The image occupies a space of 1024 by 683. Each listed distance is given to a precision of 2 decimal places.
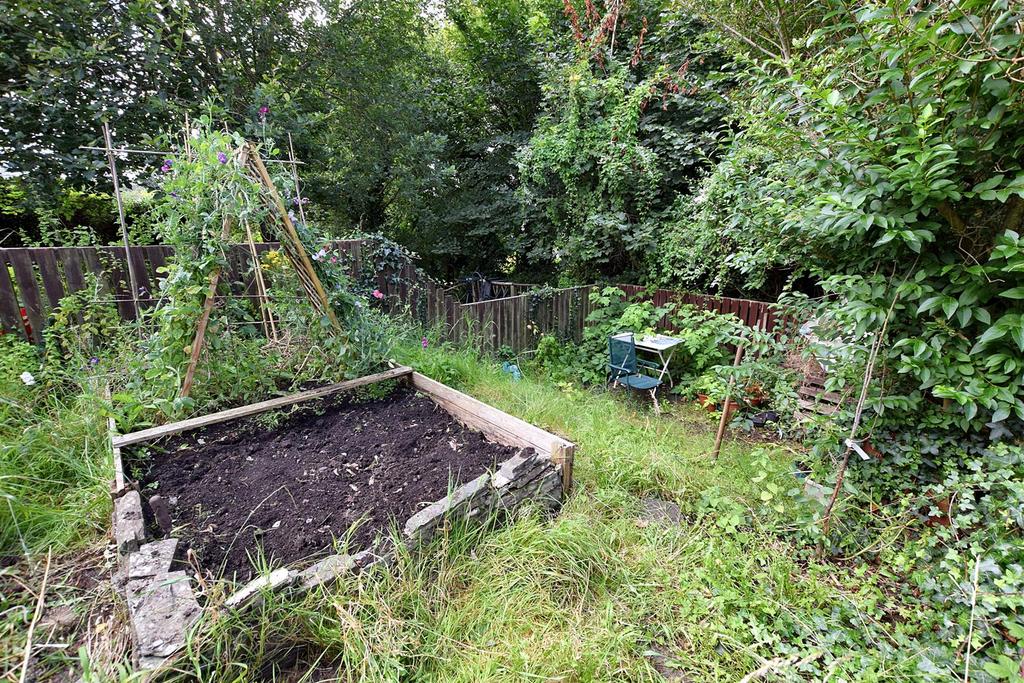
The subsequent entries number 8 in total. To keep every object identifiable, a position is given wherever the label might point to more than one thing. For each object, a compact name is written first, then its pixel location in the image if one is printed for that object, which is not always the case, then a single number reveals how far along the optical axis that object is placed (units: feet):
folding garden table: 15.06
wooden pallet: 7.27
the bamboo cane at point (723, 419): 8.51
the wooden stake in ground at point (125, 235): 10.66
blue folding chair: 14.56
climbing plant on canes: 7.98
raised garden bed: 4.84
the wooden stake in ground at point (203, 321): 7.95
